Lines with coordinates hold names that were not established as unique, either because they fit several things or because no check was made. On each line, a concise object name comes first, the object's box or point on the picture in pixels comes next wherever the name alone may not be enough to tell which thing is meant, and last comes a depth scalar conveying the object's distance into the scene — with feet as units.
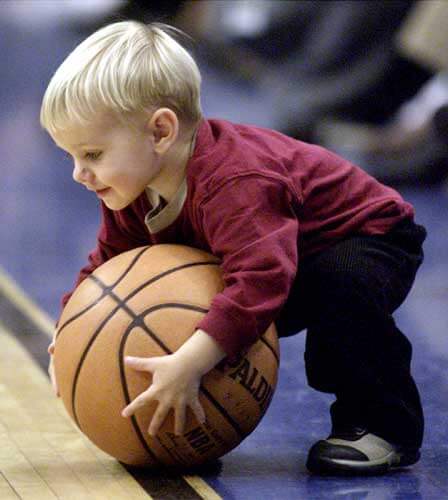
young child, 16.03
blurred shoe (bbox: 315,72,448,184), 42.47
